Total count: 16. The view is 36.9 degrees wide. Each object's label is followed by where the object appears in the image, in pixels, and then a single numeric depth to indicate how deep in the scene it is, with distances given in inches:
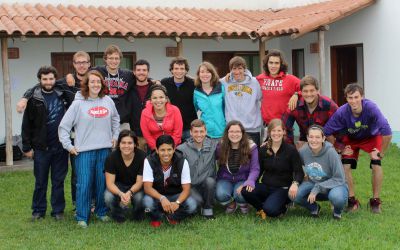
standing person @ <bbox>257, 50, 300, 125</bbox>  276.2
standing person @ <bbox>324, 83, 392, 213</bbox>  262.1
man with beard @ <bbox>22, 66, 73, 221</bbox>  261.1
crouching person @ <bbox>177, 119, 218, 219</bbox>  263.4
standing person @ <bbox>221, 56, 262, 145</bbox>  281.0
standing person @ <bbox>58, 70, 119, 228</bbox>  252.5
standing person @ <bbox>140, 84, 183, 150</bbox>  264.2
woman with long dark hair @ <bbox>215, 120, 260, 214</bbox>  263.7
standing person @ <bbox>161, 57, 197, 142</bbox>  285.3
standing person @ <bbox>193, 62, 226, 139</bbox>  277.0
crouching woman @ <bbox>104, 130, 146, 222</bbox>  255.0
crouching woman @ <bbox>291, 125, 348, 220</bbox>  253.8
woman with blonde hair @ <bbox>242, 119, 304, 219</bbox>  257.4
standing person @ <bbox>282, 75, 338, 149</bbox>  267.9
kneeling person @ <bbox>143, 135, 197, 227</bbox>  252.4
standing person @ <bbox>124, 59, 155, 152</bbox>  281.3
